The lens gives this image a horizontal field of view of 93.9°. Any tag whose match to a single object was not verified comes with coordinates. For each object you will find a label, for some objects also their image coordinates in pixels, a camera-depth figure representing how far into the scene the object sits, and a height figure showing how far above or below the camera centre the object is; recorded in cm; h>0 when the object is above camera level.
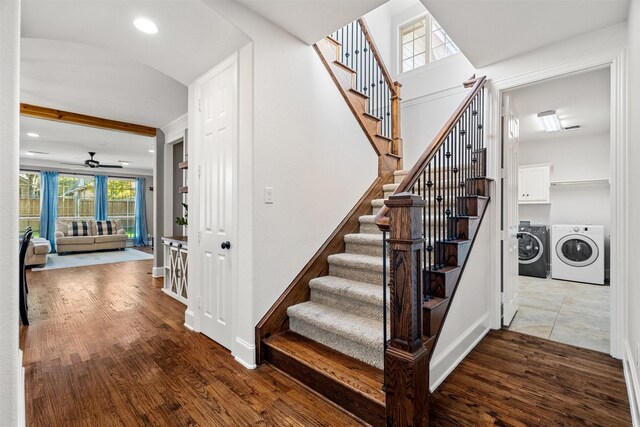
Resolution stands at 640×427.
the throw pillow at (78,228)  805 -49
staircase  148 -57
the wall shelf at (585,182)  504 +52
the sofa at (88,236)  770 -70
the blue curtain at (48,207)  826 +9
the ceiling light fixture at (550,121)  415 +136
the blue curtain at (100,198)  937 +39
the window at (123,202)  982 +29
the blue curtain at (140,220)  1011 -33
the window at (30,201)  818 +25
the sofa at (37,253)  582 -86
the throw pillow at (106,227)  855 -50
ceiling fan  698 +113
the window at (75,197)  886 +39
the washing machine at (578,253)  469 -67
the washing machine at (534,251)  520 -70
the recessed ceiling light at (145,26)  204 +129
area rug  631 -114
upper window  430 +253
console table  357 -72
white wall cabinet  548 +52
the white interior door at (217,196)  238 +12
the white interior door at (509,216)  293 -4
